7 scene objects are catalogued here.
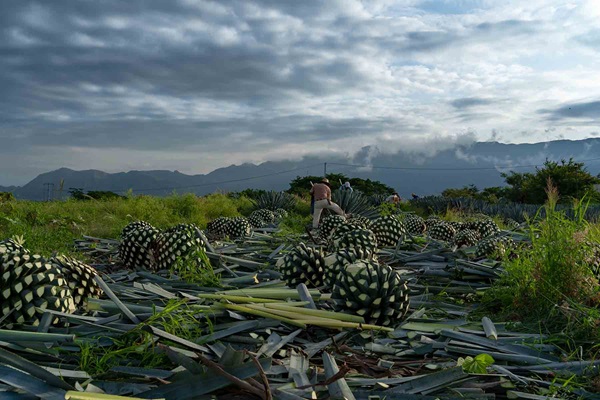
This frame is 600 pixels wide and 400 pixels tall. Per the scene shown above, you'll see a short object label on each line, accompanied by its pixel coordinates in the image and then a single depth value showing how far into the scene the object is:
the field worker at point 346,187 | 15.29
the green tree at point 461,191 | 48.80
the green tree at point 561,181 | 31.69
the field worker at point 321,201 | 11.32
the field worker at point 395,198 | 16.89
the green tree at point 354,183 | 42.16
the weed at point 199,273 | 4.31
